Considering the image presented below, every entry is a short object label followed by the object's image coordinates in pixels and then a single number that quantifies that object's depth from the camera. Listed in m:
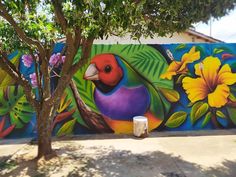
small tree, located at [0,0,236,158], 2.92
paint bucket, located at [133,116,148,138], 4.43
